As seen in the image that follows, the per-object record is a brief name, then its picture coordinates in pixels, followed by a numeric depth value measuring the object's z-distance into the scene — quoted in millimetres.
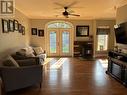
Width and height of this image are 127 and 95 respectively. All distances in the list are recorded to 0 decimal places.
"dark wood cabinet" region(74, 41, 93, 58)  6235
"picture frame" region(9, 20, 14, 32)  3432
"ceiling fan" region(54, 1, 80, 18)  3611
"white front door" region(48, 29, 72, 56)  6411
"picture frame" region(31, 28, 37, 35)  6239
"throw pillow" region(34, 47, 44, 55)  5172
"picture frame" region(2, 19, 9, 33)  3018
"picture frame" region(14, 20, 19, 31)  3826
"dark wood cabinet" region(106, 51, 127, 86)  2797
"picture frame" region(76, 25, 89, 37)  6352
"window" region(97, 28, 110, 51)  6260
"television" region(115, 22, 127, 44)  3046
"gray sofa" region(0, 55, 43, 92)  2171
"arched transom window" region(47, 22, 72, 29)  6407
